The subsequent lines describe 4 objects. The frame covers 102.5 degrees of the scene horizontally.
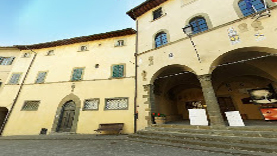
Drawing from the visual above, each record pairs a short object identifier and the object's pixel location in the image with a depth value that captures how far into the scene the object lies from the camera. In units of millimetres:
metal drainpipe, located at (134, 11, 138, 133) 7604
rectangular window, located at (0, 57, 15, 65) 12207
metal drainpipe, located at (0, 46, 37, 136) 9038
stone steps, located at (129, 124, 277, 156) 3459
